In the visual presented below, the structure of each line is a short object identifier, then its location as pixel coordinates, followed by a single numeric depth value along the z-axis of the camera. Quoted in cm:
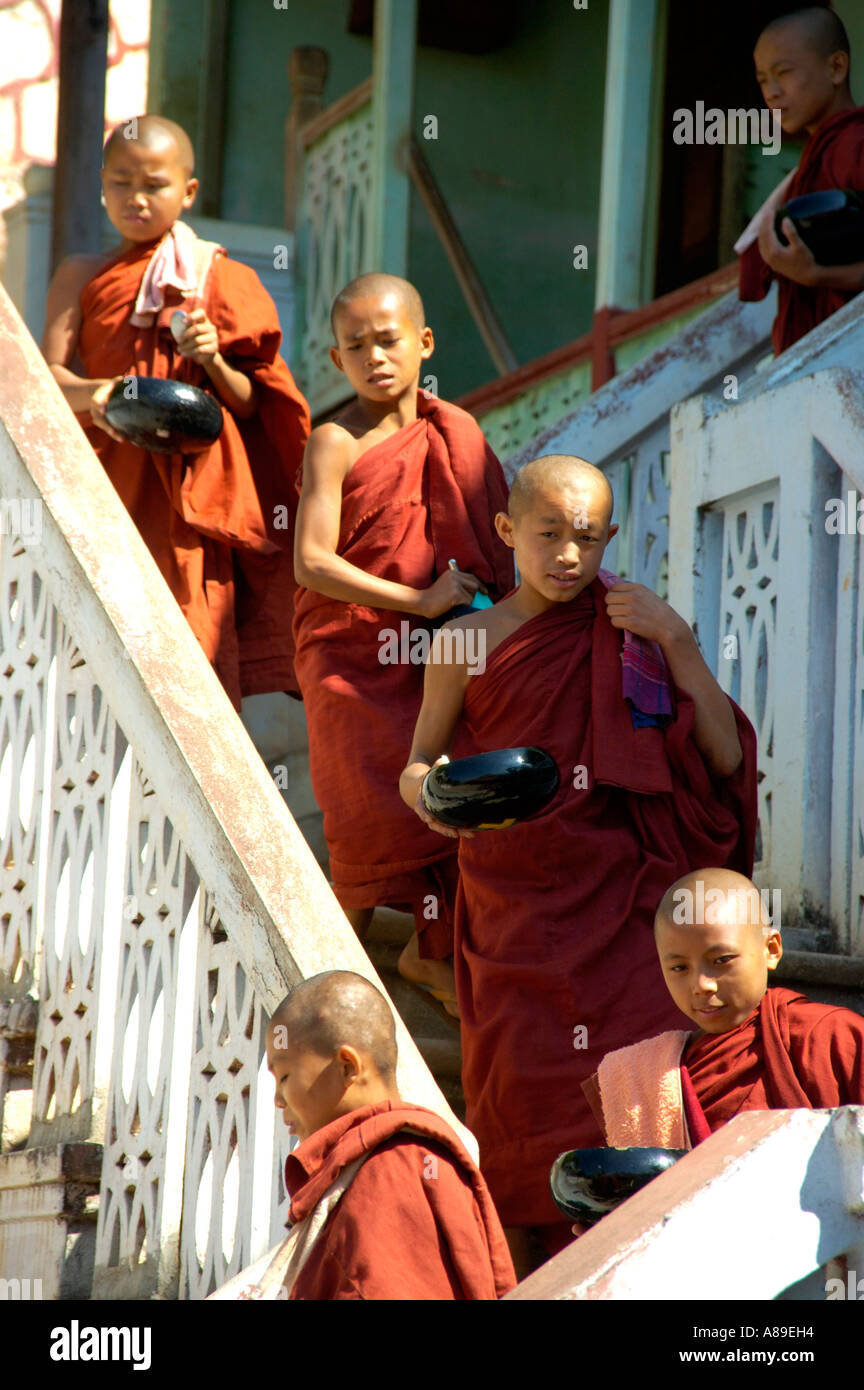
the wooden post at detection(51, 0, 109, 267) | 1794
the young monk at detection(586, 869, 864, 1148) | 687
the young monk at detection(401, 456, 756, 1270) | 816
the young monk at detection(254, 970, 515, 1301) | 576
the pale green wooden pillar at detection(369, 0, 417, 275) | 2058
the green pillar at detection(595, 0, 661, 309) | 1753
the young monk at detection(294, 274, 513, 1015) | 1002
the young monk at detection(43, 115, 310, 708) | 1214
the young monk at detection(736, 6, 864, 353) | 1240
